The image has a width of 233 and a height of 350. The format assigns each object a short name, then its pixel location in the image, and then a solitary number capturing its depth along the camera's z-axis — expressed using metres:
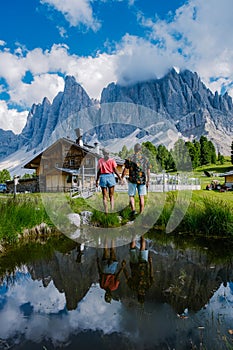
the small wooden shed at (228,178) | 29.85
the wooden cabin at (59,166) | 26.84
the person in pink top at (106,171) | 5.84
